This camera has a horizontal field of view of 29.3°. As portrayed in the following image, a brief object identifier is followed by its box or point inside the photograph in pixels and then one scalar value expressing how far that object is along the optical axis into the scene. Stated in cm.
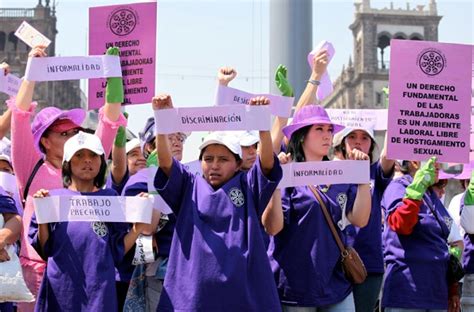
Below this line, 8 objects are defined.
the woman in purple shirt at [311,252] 542
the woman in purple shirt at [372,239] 635
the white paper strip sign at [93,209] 488
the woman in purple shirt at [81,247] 483
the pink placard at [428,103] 613
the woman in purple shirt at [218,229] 470
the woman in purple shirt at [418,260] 627
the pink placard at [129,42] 639
